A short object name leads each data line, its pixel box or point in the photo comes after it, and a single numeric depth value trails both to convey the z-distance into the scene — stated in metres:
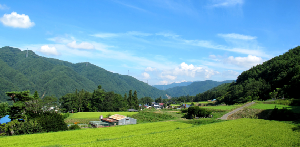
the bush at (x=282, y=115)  30.34
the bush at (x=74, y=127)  28.69
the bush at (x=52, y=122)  26.34
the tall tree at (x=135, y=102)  95.94
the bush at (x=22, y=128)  25.17
